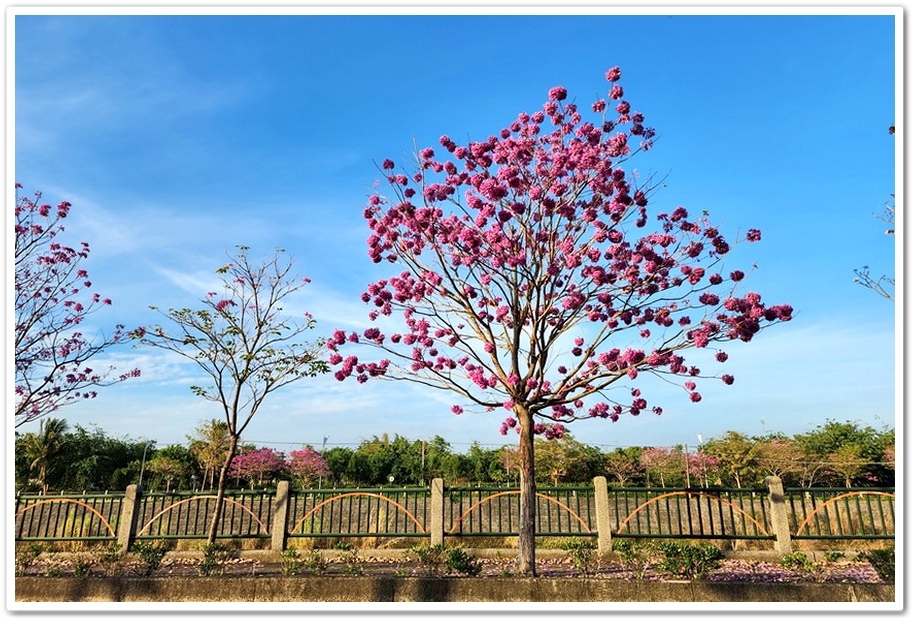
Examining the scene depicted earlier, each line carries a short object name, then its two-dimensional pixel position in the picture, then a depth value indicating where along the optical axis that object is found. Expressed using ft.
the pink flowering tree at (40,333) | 32.24
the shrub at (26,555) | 26.85
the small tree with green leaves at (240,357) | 37.29
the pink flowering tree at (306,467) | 92.22
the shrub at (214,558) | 26.96
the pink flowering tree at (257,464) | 89.40
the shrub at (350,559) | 26.68
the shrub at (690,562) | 22.99
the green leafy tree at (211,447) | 88.63
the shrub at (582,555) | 25.85
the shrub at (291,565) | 25.68
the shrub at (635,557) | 25.62
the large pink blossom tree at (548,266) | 24.44
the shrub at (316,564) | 26.27
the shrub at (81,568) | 24.92
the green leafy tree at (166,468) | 93.86
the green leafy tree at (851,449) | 86.33
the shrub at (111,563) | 26.53
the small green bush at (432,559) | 25.63
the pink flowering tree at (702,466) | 88.74
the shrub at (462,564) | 24.29
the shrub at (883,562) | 21.54
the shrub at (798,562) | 26.53
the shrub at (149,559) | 25.80
